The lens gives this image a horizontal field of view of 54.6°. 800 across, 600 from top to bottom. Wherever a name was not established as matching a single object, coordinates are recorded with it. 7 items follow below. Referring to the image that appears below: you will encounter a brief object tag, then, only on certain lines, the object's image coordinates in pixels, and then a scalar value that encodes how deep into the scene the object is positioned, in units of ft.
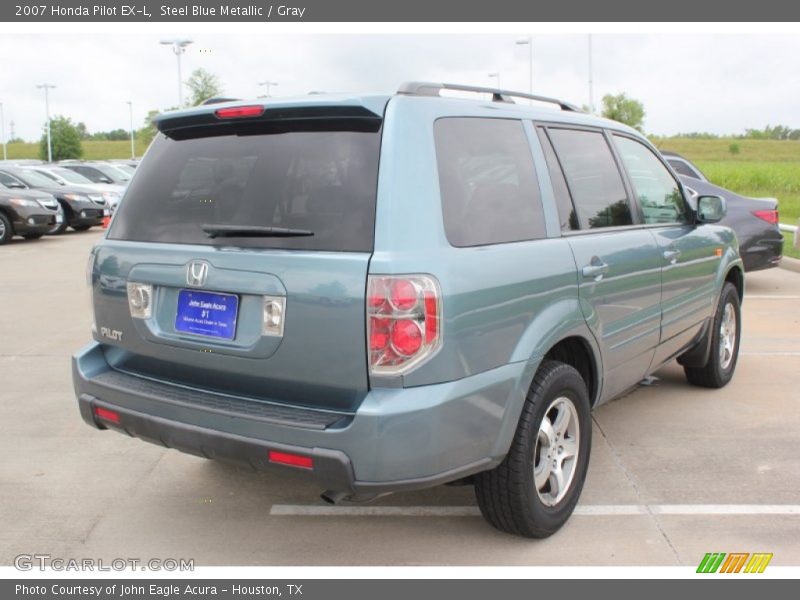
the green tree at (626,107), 277.23
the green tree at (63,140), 229.04
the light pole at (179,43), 99.25
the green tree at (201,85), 153.99
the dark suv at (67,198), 61.36
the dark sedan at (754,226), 31.58
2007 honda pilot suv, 8.91
